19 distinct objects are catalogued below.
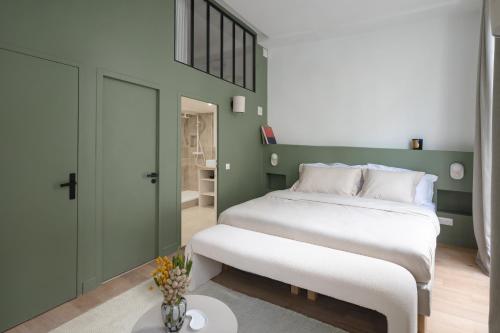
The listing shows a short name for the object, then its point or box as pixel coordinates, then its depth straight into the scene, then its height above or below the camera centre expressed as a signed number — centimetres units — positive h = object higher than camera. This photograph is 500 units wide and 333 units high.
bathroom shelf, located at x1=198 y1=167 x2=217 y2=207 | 409 -34
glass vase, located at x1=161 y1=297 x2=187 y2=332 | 127 -69
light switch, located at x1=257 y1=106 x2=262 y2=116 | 462 +89
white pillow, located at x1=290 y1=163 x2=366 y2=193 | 357 -1
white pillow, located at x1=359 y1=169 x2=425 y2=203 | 311 -23
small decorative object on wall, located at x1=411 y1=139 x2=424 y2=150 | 358 +28
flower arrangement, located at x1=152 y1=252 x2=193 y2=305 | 126 -53
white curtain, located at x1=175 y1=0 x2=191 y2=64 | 308 +152
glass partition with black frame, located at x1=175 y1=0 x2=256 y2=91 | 320 +159
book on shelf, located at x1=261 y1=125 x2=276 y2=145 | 462 +48
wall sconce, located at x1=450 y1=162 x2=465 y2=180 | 324 -6
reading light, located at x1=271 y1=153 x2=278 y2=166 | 459 +9
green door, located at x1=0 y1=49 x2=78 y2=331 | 182 -15
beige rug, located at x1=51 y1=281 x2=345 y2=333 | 187 -109
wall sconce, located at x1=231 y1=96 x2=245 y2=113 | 392 +85
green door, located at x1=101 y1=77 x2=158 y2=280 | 246 -11
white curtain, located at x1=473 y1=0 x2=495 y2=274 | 278 +15
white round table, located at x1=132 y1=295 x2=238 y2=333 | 130 -76
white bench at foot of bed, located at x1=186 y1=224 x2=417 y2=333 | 156 -68
